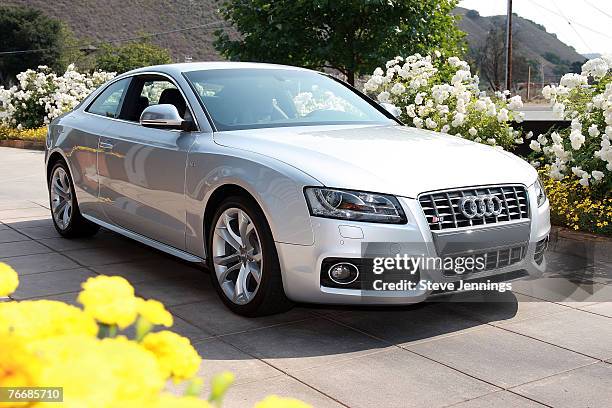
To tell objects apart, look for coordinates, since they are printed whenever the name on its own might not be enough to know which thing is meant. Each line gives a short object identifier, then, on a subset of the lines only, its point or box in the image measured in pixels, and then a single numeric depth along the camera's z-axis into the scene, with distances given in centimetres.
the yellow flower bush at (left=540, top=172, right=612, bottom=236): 672
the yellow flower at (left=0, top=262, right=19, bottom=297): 117
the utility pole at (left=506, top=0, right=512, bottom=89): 3151
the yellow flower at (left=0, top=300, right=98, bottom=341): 102
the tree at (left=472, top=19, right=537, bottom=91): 6640
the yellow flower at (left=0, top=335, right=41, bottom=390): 85
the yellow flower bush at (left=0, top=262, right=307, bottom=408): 82
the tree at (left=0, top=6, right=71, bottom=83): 8288
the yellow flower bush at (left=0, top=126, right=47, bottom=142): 1933
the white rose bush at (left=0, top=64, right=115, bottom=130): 1983
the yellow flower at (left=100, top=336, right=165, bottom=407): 86
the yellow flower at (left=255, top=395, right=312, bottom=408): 88
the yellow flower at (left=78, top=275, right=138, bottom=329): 105
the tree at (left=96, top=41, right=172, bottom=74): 7519
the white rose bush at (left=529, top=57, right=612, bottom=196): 704
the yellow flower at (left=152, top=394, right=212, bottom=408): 84
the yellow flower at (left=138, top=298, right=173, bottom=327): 110
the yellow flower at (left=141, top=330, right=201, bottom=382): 108
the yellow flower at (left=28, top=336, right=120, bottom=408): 80
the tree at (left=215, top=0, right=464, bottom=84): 1471
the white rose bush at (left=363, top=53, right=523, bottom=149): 874
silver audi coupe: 438
